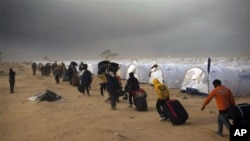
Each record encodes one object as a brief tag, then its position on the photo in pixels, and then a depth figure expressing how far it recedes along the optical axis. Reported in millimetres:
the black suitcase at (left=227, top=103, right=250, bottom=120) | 7343
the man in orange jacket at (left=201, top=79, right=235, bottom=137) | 7926
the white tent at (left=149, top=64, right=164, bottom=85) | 22127
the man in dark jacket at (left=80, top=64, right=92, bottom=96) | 17297
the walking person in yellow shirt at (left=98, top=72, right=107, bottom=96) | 16250
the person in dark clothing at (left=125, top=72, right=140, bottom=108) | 12250
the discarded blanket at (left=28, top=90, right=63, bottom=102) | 14773
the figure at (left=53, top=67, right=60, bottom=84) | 25566
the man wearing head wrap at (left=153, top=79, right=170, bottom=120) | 10172
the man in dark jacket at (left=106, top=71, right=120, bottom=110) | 12656
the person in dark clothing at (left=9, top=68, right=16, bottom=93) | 19859
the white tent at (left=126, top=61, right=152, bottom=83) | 25969
